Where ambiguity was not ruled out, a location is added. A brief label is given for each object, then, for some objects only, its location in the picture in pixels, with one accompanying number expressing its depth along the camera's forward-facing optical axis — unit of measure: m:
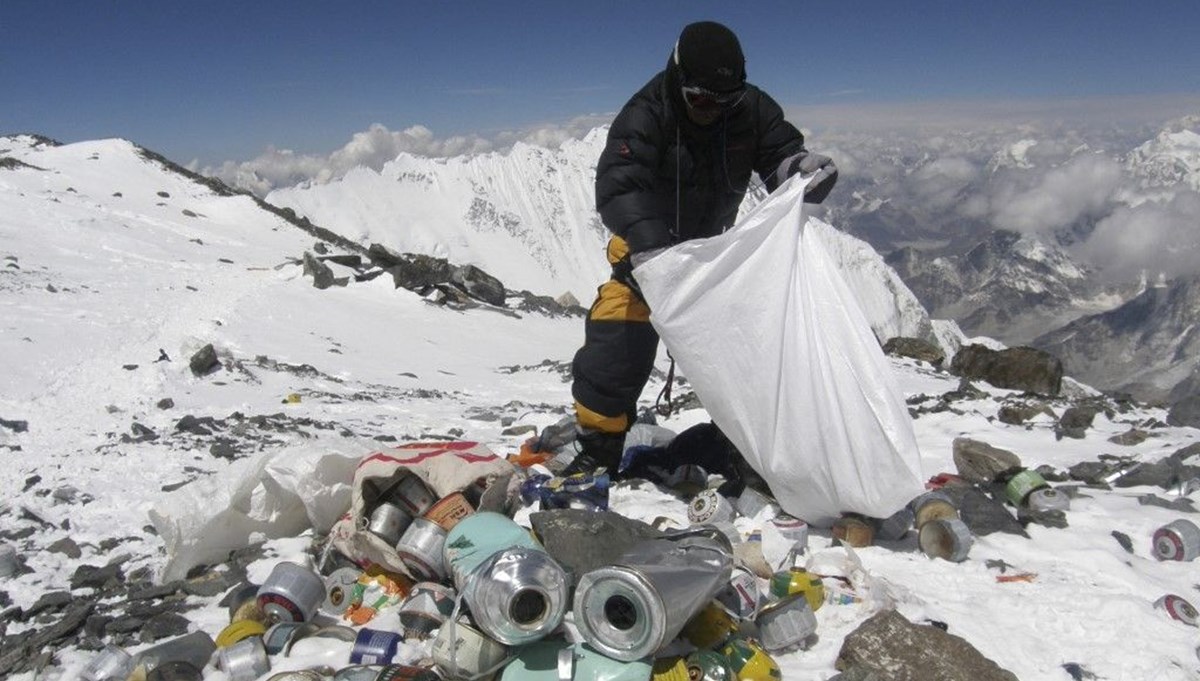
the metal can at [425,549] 3.24
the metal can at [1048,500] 4.17
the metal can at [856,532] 3.73
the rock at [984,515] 3.91
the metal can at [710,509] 3.96
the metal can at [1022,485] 4.27
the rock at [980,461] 4.91
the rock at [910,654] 2.64
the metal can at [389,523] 3.49
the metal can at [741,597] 2.96
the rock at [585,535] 3.12
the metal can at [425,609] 2.96
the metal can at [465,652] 2.50
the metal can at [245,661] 2.75
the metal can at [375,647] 2.75
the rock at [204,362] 9.06
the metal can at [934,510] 3.80
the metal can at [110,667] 2.85
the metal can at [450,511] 3.40
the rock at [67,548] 4.25
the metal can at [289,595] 3.09
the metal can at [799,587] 3.11
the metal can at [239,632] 2.97
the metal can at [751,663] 2.68
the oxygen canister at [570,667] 2.51
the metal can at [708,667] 2.60
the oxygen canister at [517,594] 2.55
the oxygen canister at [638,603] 2.50
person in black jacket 3.86
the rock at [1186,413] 6.72
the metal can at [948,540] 3.57
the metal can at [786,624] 2.91
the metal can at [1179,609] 3.08
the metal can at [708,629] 2.80
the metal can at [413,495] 3.63
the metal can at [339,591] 3.32
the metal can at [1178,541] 3.67
